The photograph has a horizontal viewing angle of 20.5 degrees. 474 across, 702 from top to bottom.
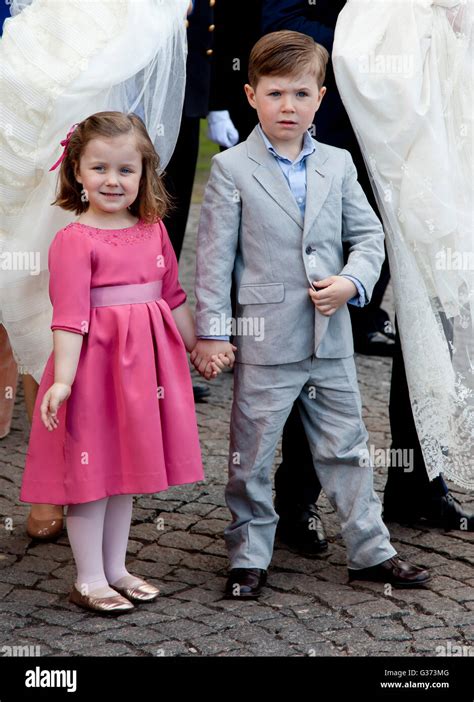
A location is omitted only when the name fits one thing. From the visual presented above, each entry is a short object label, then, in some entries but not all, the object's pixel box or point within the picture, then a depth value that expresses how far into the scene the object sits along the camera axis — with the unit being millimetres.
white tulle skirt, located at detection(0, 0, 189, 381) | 3760
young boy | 3639
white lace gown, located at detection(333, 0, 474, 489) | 3762
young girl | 3498
